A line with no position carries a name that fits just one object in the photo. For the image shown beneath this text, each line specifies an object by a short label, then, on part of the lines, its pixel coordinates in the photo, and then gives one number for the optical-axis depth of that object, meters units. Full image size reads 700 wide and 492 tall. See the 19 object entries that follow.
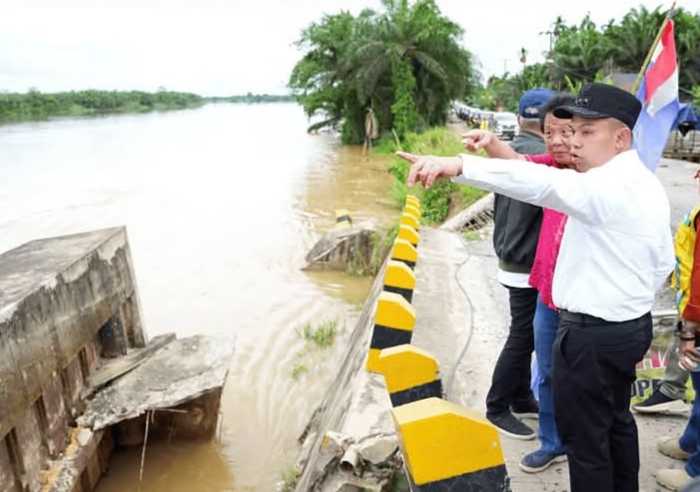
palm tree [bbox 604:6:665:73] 34.56
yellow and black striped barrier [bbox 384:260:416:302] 4.10
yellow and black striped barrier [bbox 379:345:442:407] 2.71
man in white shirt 1.64
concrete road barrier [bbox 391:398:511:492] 1.82
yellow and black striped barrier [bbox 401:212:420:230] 6.73
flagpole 2.88
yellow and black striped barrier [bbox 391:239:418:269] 5.09
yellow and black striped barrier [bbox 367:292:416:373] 3.27
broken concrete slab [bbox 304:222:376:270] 9.02
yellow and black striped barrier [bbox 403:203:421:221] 7.52
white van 24.08
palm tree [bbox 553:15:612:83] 37.75
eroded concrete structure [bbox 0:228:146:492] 3.12
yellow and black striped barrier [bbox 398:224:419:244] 5.95
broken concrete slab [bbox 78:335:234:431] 3.96
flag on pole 2.95
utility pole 37.92
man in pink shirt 2.25
